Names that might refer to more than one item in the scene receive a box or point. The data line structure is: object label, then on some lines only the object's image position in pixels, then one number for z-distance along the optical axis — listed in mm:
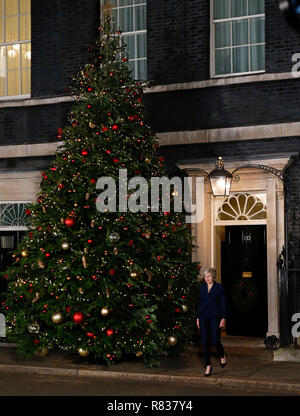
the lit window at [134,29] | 16844
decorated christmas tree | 12672
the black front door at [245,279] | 15605
